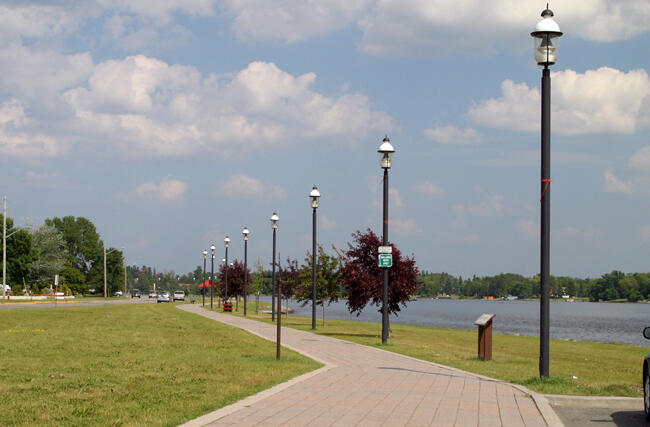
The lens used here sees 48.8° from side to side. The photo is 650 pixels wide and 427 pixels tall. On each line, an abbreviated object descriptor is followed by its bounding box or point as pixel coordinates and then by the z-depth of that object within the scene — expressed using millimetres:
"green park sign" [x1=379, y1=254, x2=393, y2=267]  21828
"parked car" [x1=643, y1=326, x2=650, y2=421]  9273
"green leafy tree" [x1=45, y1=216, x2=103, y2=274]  137375
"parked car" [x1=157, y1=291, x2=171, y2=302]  98250
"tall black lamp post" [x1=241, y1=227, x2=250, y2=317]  50719
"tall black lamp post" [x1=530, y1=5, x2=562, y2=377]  12699
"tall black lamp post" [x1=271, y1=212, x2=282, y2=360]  39875
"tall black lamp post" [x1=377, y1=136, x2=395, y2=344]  21969
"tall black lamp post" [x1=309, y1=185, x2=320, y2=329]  30667
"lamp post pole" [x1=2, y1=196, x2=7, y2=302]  69625
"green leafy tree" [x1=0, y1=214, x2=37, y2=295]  99875
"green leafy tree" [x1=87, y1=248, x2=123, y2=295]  140125
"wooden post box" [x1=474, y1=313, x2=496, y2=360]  18281
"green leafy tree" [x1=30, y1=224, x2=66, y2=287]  109312
